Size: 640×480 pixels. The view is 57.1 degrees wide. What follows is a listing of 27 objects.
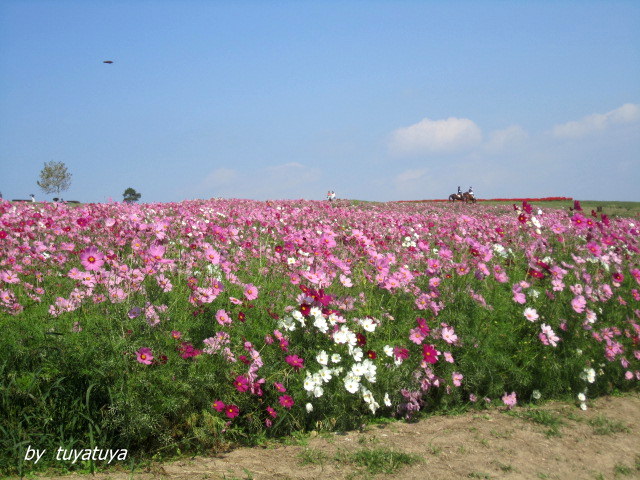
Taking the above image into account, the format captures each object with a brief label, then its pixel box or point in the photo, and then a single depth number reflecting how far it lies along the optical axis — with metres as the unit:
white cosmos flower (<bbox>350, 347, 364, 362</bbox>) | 4.10
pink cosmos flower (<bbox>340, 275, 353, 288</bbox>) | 4.75
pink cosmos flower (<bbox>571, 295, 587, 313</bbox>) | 5.31
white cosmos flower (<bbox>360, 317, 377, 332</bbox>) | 4.36
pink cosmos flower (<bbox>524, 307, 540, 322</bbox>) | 5.15
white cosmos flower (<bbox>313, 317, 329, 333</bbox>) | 4.00
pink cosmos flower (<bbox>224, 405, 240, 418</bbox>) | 3.58
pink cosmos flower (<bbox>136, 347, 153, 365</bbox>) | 3.44
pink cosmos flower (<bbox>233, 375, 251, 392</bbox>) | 3.65
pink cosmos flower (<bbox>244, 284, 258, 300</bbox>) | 4.16
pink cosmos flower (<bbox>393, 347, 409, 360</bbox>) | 4.21
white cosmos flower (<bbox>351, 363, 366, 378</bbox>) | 3.99
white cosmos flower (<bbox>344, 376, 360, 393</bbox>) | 3.91
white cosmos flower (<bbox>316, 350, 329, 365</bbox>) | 3.96
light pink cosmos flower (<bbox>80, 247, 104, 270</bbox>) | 3.92
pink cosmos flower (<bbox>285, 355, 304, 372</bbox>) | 3.84
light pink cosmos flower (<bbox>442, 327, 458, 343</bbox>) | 4.62
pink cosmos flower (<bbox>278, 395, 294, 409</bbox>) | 3.75
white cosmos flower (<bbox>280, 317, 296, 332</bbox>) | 4.09
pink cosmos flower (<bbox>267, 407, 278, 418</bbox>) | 3.74
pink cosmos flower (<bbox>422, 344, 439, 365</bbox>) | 4.32
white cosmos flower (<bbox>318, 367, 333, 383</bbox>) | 3.90
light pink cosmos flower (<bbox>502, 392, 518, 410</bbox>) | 4.66
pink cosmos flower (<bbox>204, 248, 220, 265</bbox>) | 4.33
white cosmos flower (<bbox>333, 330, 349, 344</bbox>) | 4.11
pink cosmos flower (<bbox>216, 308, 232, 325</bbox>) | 3.91
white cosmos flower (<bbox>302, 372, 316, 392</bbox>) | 3.83
